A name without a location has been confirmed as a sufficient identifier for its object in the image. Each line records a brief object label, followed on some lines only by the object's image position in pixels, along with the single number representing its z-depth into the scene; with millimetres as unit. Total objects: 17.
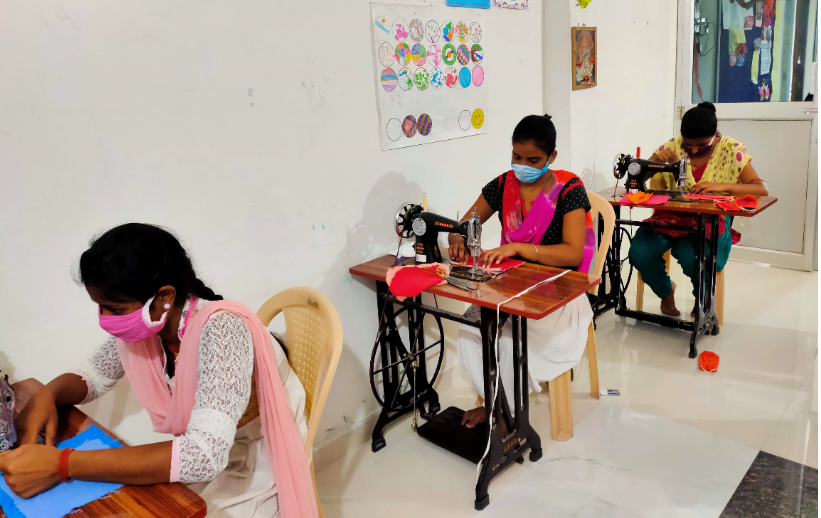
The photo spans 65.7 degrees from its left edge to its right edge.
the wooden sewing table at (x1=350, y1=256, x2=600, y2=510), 2029
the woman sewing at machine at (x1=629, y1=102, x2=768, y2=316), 3125
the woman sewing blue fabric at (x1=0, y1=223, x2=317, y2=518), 1108
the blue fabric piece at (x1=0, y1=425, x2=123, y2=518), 1042
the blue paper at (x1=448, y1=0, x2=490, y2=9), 2661
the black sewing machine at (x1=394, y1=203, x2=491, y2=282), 2188
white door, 4023
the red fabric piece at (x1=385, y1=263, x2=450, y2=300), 2122
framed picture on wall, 3266
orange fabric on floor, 2938
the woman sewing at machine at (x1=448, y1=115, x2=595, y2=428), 2289
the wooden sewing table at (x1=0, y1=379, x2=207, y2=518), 1033
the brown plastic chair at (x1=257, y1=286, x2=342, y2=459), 1508
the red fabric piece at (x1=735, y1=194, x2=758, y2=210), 2844
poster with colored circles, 2434
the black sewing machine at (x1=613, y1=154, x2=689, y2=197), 3146
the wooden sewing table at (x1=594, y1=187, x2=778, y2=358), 2946
